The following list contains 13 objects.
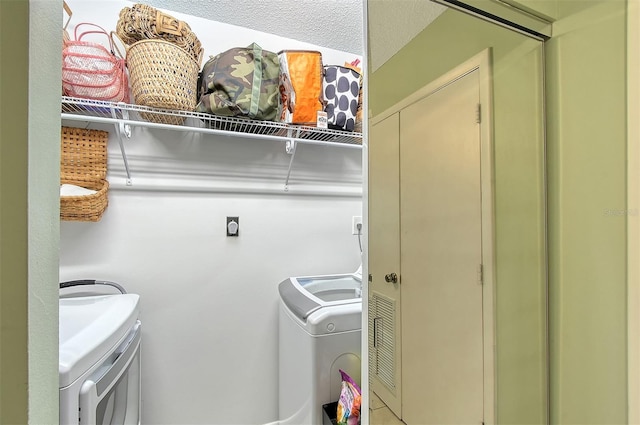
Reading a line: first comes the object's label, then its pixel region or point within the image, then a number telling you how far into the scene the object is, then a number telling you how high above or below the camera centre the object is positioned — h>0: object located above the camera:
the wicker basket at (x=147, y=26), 1.22 +0.82
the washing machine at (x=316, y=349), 1.23 -0.63
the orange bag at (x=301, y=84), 1.47 +0.68
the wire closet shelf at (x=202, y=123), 1.26 +0.47
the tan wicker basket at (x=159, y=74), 1.19 +0.60
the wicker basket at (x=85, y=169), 1.30 +0.21
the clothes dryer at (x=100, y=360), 0.74 -0.46
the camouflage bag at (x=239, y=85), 1.31 +0.61
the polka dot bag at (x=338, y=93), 1.52 +0.65
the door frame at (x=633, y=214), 0.69 +0.00
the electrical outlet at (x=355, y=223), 1.99 -0.07
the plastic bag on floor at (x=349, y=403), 1.14 -0.79
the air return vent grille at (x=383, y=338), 1.07 -0.53
